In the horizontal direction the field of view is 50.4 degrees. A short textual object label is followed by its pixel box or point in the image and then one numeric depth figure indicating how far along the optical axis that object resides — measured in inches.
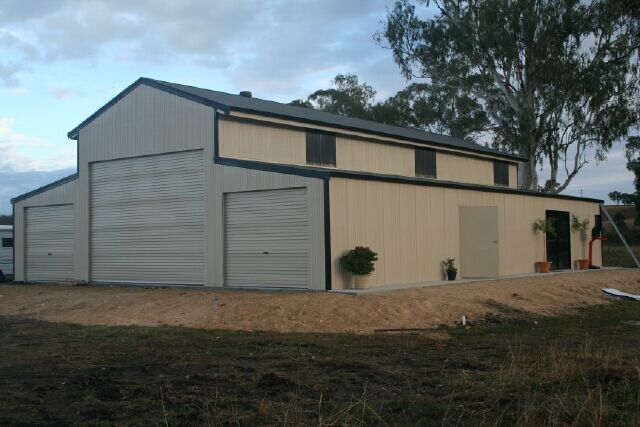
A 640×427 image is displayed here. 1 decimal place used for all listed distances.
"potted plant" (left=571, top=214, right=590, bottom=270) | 1135.6
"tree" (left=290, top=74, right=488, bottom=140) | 1909.4
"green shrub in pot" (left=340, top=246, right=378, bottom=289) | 691.4
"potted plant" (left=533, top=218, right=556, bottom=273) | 1026.1
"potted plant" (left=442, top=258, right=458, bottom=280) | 846.5
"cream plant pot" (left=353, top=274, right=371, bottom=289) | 706.8
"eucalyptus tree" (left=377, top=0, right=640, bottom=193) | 1385.3
